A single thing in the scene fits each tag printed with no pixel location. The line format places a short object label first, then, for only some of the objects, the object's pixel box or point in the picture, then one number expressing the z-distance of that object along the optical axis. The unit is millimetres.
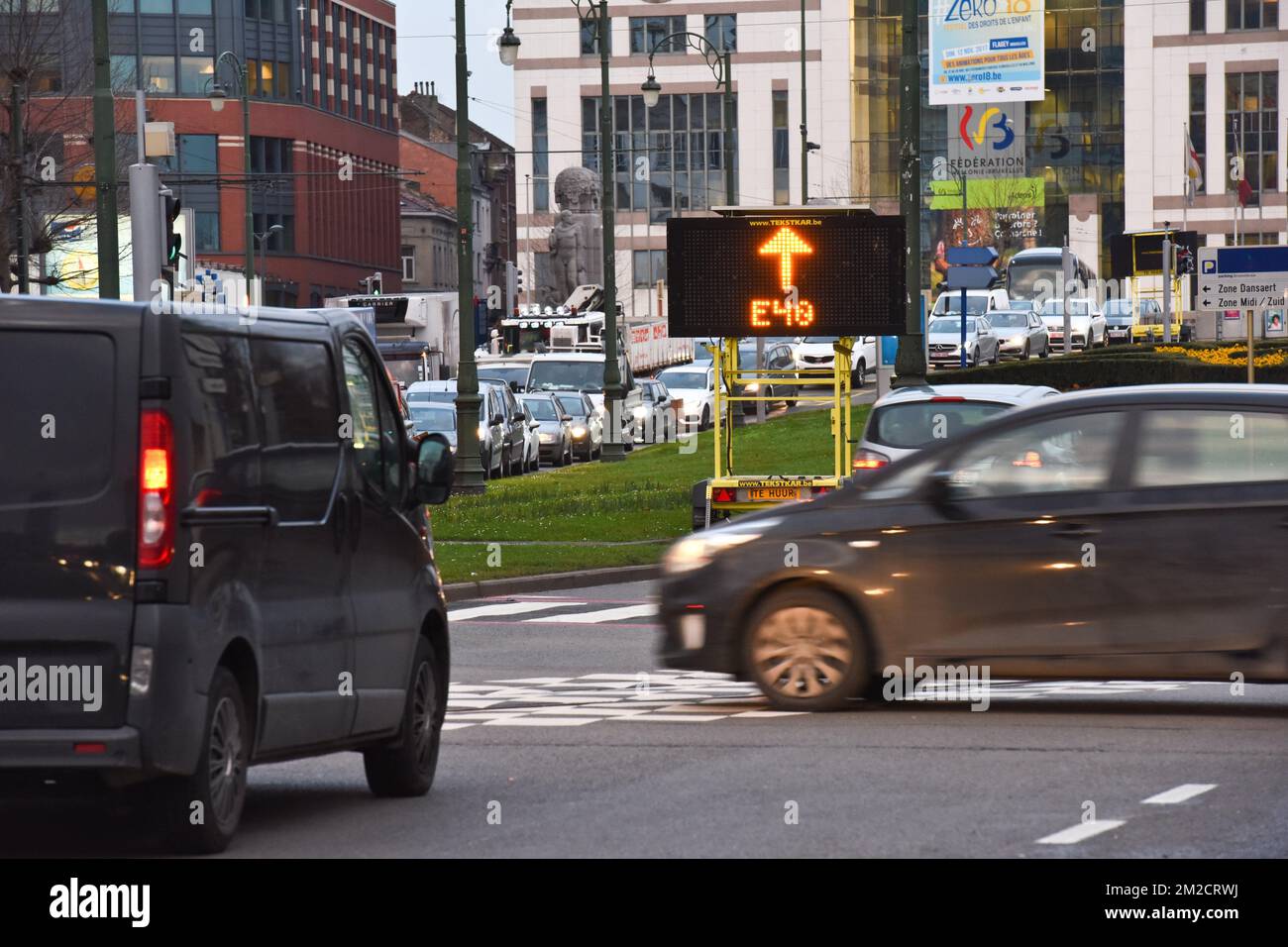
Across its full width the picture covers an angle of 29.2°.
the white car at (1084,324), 69750
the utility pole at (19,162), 42531
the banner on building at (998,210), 111625
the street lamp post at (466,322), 32969
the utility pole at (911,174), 29000
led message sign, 21516
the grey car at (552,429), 46562
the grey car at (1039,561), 11945
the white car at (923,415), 21094
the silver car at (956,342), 59625
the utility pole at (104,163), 22359
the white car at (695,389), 54938
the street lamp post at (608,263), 42562
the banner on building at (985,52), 100938
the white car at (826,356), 60594
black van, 7477
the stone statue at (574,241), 88375
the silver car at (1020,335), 63969
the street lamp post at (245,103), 59778
